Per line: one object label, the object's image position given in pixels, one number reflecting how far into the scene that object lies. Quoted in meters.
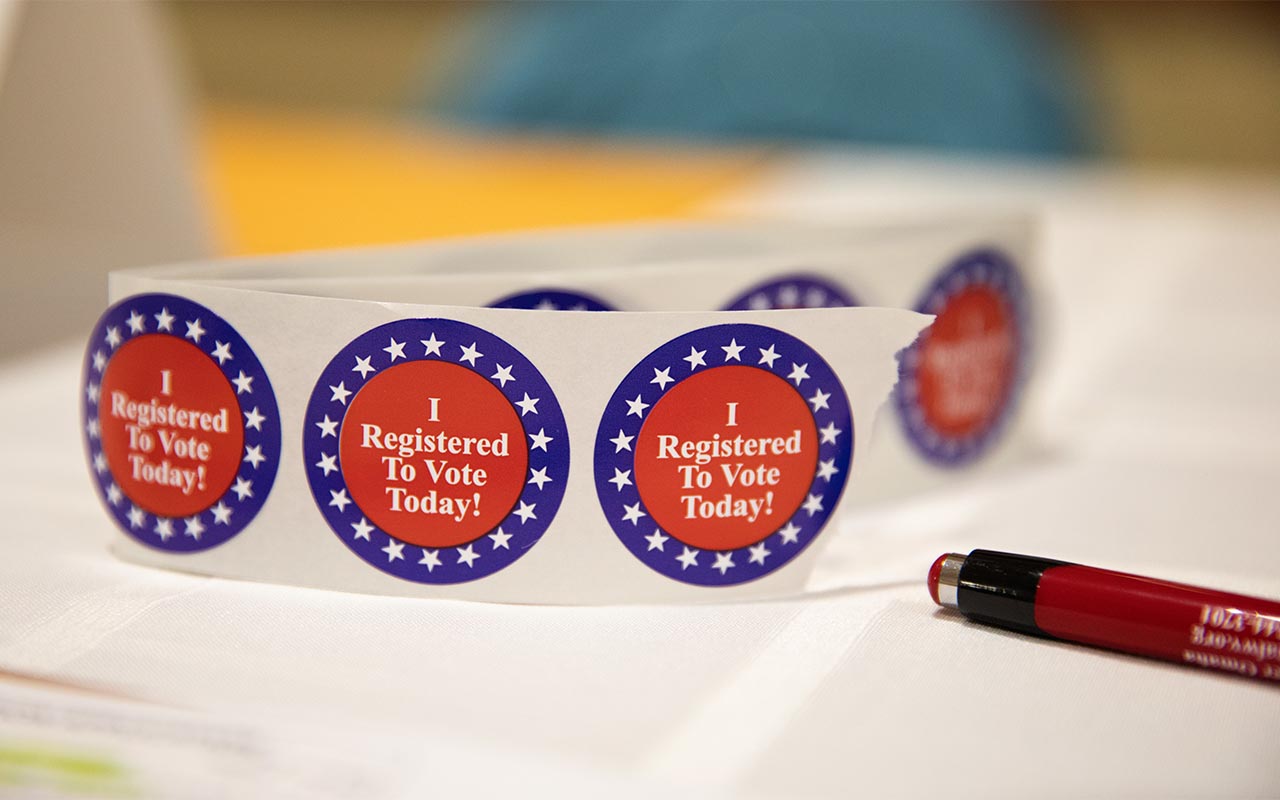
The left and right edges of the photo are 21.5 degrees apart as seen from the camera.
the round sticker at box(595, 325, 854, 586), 0.60
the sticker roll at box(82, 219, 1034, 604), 0.60
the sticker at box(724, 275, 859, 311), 0.66
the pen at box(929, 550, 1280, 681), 0.58
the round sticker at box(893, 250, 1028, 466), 0.68
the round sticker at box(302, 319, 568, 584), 0.60
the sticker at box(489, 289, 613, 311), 0.64
